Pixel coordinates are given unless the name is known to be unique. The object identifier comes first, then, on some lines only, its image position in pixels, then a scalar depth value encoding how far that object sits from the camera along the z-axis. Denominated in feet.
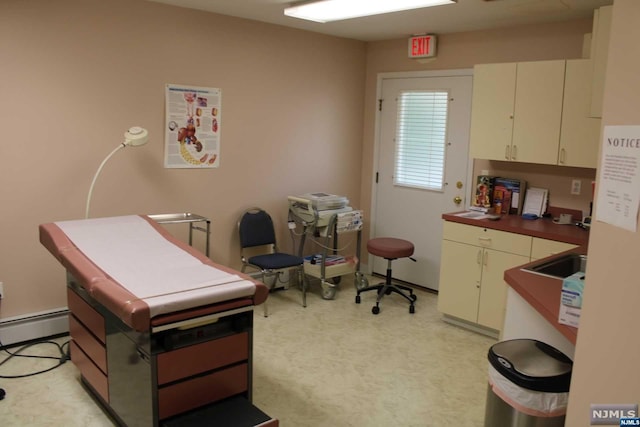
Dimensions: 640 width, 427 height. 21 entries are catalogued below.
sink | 9.64
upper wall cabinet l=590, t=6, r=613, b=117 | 10.18
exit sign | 16.01
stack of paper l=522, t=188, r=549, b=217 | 14.21
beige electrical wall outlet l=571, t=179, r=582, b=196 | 13.66
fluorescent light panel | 11.93
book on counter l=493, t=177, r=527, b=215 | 14.51
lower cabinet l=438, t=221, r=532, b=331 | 13.08
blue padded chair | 14.83
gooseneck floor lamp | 11.89
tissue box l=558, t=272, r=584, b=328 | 6.62
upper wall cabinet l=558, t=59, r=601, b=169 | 12.19
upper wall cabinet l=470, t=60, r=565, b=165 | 12.78
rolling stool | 15.21
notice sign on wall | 4.82
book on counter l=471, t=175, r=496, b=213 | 14.89
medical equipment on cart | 15.80
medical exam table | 7.50
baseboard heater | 11.96
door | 16.22
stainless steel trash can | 6.74
